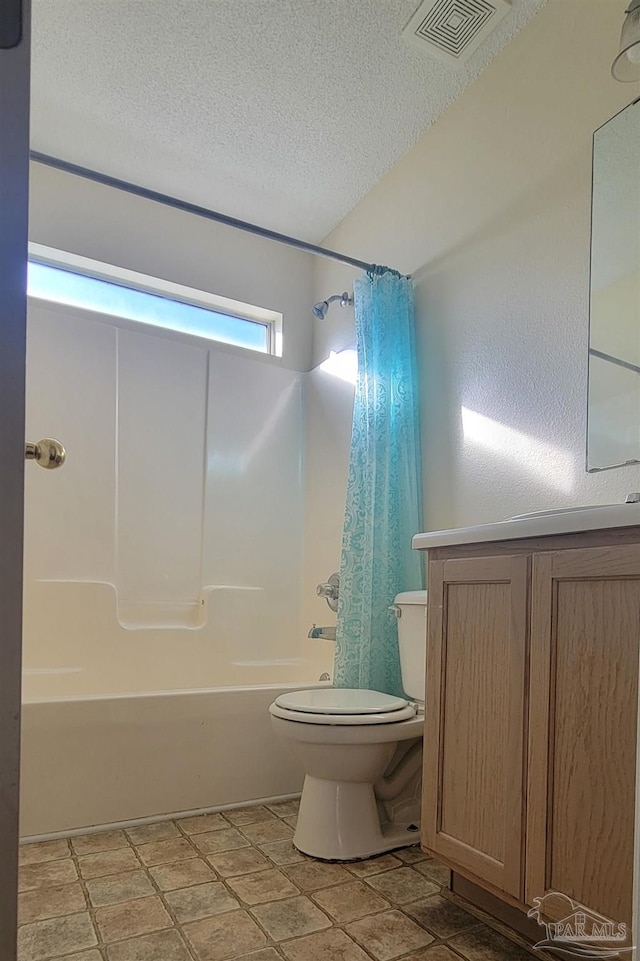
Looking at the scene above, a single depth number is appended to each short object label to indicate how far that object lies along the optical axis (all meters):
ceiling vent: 1.94
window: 2.75
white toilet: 1.76
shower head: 2.65
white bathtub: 1.93
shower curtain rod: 2.03
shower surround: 2.11
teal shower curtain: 2.23
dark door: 0.45
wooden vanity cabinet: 1.06
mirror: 1.63
